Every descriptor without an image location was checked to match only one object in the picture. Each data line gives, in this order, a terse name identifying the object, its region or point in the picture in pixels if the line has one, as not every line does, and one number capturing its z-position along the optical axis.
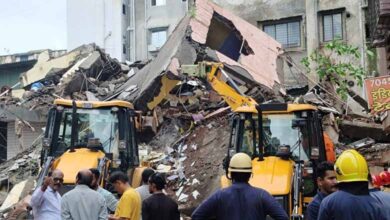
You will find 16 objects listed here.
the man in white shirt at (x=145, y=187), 6.95
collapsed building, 14.98
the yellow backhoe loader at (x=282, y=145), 8.78
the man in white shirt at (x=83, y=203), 6.17
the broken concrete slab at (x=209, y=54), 17.02
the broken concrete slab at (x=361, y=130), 16.77
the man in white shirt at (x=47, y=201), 7.10
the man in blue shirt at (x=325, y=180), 5.45
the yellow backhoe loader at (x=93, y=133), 10.65
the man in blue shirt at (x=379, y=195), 4.09
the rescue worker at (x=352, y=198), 3.83
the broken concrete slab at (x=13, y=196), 14.54
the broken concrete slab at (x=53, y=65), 23.17
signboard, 11.62
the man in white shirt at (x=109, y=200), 7.28
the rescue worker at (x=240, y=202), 4.58
